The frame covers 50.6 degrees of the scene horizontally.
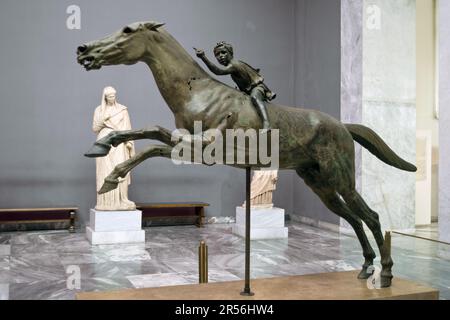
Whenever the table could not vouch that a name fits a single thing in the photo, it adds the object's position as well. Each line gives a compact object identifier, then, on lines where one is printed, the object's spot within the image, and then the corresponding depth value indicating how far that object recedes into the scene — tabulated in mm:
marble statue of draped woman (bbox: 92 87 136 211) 8969
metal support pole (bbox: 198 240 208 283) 4195
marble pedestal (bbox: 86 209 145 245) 8484
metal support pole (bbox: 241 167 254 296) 3635
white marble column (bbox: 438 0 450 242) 8070
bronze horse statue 3242
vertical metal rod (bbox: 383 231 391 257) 4078
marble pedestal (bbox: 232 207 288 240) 9211
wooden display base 3518
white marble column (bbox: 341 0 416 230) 9828
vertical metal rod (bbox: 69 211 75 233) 9809
